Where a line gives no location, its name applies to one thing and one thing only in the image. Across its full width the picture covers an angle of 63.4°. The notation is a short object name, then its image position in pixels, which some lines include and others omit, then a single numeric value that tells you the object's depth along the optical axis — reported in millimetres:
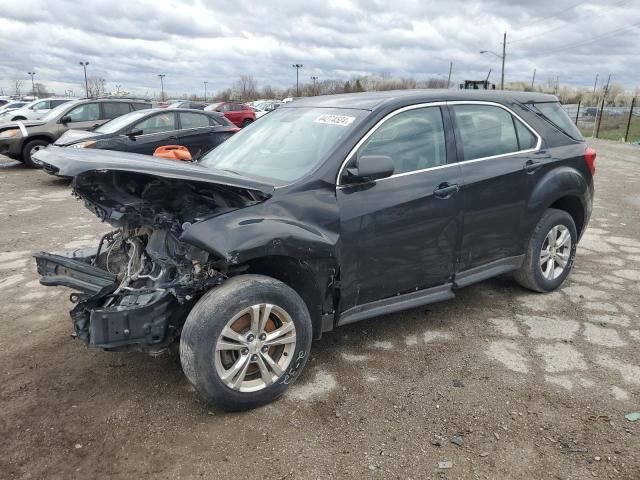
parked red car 22406
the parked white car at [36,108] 18344
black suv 2852
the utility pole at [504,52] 47969
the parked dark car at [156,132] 9383
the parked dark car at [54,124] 12094
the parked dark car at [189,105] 21753
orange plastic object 4405
